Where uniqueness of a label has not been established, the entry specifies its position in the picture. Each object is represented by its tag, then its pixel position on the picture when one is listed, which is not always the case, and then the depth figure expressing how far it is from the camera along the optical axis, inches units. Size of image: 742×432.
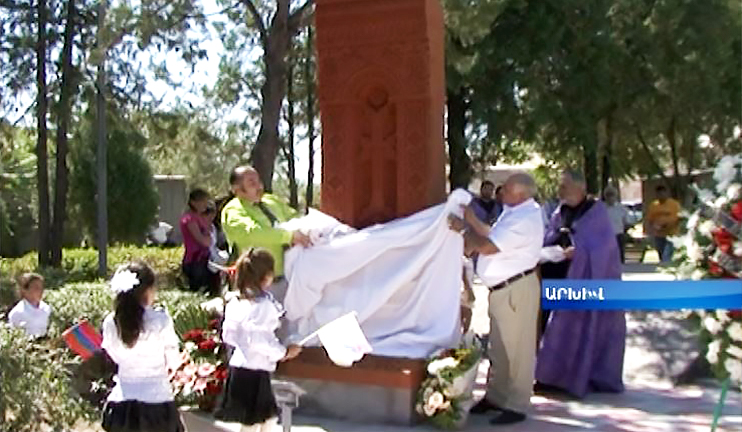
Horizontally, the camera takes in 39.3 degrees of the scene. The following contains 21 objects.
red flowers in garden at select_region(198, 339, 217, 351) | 292.2
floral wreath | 207.8
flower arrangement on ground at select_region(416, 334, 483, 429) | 261.7
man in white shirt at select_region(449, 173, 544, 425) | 273.7
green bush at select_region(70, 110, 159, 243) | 1113.4
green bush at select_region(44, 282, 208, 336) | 315.3
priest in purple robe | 321.1
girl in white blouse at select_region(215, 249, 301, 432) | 219.1
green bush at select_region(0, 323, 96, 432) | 223.5
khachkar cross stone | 285.0
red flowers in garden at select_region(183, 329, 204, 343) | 296.5
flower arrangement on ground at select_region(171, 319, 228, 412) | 276.7
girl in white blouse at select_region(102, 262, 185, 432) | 200.2
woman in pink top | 379.9
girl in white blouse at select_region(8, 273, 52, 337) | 319.3
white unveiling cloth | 278.8
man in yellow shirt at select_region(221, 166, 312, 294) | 284.7
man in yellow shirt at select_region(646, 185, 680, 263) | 681.0
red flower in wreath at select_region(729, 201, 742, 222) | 205.8
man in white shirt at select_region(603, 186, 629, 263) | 623.3
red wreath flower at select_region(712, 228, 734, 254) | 207.8
